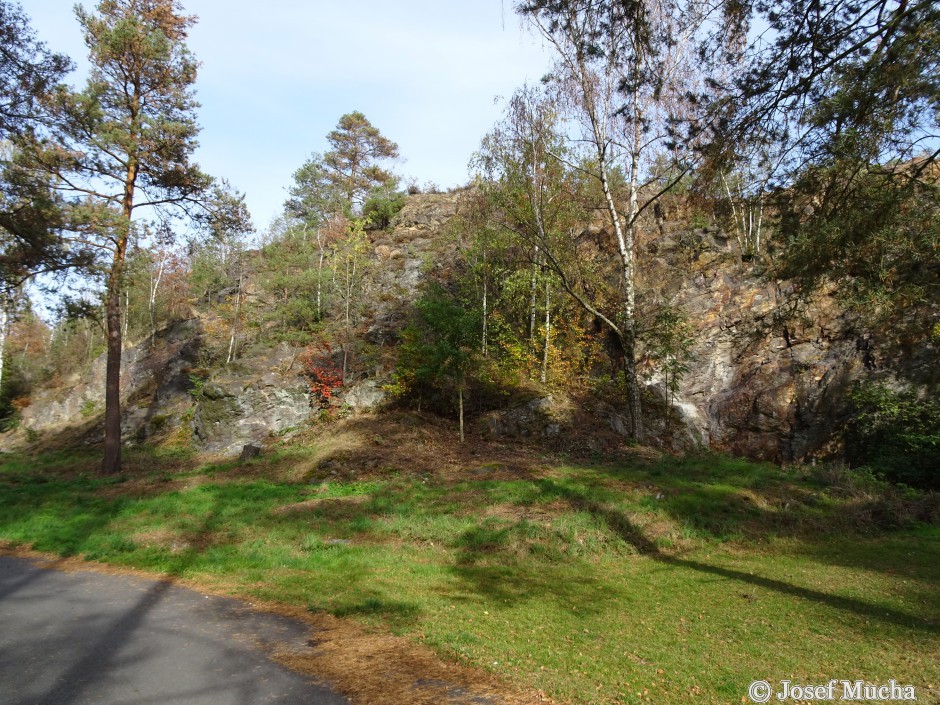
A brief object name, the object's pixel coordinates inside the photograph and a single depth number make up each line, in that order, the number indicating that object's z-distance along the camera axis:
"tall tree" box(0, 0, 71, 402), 10.94
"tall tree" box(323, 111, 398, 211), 42.34
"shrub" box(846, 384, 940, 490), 12.98
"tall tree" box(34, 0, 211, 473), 15.42
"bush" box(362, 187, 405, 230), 38.66
